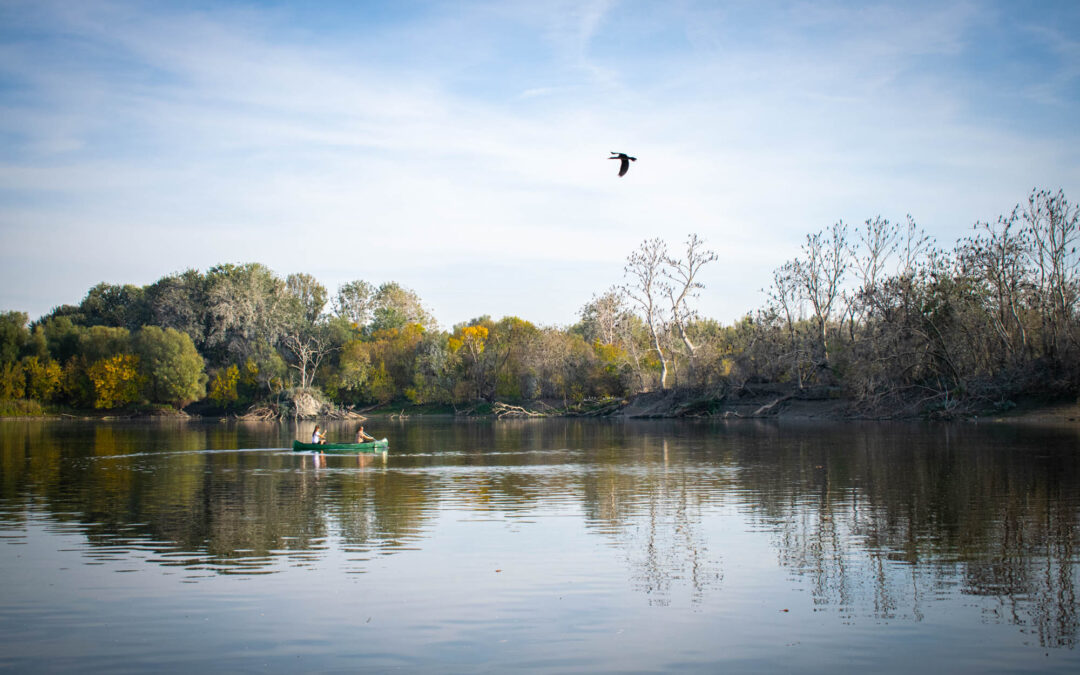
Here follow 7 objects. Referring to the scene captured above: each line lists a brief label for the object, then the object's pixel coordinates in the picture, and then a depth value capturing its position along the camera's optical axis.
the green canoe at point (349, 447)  42.44
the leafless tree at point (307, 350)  100.12
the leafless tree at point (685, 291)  78.38
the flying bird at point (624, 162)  23.31
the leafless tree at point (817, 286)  72.94
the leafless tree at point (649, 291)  79.56
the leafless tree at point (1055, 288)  56.12
